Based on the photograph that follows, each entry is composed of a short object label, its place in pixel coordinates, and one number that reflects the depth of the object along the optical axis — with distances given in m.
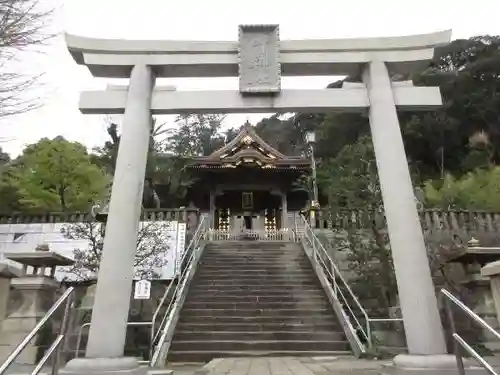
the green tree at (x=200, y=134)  39.91
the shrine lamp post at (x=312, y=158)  17.83
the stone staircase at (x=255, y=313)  8.27
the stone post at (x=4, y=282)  4.70
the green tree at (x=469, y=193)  17.09
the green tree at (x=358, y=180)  11.38
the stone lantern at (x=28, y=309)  7.02
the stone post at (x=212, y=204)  21.83
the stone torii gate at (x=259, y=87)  5.65
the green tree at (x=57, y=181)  18.75
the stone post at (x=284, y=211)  21.38
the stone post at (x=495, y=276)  3.86
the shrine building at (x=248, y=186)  21.03
